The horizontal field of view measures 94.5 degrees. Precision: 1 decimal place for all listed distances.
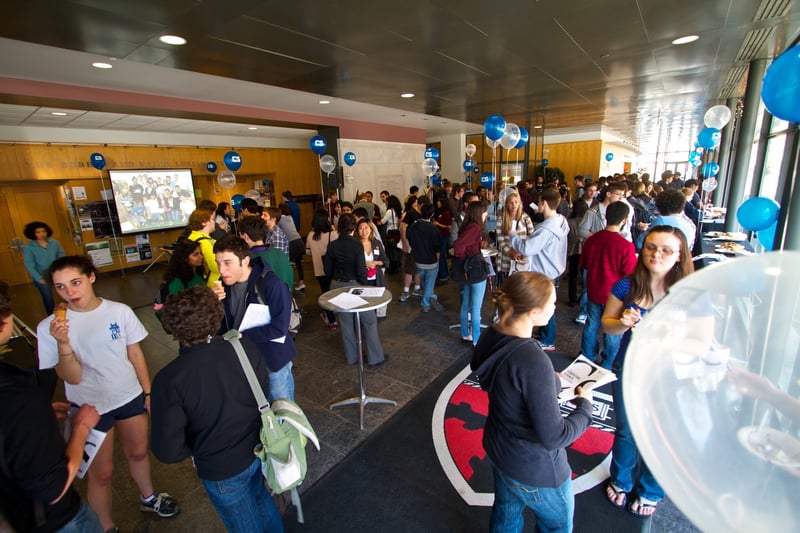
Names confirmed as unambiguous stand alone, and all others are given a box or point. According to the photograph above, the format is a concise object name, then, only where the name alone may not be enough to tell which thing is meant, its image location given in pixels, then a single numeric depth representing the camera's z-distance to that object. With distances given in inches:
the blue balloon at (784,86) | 66.2
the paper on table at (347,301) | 108.2
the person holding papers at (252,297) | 84.4
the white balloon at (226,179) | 352.2
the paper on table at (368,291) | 118.6
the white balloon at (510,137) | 253.4
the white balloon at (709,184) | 288.2
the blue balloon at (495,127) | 216.7
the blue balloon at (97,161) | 315.6
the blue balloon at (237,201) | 361.1
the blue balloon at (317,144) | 283.1
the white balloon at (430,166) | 415.8
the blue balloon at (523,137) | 339.3
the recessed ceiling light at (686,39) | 165.9
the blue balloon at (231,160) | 339.2
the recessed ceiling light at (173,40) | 137.3
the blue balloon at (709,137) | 237.8
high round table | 105.8
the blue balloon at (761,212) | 110.0
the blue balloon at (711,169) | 292.5
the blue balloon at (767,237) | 122.1
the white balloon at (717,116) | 235.1
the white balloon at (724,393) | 23.5
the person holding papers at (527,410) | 50.0
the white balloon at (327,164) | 318.8
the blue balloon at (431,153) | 456.3
